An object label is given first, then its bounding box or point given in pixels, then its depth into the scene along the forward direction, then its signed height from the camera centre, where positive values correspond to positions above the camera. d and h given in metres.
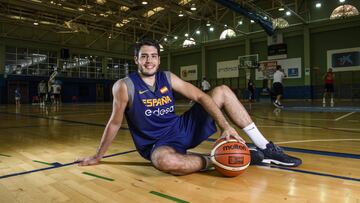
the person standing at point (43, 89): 15.82 +0.57
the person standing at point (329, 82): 11.72 +0.59
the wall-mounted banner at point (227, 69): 22.88 +2.40
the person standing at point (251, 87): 15.26 +0.51
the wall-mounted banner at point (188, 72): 25.77 +2.38
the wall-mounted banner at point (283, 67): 19.64 +2.11
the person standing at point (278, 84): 10.69 +0.49
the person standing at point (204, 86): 15.52 +0.64
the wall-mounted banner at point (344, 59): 17.38 +2.38
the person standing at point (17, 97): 18.82 +0.14
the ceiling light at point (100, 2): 19.25 +6.86
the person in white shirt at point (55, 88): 15.42 +0.60
